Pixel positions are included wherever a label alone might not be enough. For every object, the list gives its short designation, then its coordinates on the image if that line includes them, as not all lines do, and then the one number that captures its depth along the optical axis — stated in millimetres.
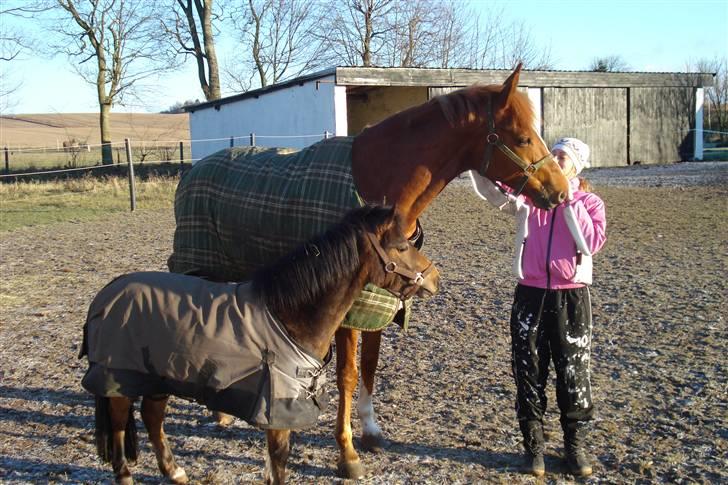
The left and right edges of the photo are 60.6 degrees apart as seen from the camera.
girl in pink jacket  3268
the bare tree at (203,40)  27266
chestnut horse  3234
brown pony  2701
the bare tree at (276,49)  33062
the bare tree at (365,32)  31734
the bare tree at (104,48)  26453
